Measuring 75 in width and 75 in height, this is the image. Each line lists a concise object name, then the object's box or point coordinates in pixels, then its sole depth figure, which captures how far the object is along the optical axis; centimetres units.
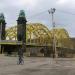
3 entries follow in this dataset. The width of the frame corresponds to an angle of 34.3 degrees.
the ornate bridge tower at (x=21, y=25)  4937
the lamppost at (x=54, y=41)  3031
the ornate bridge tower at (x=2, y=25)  4869
